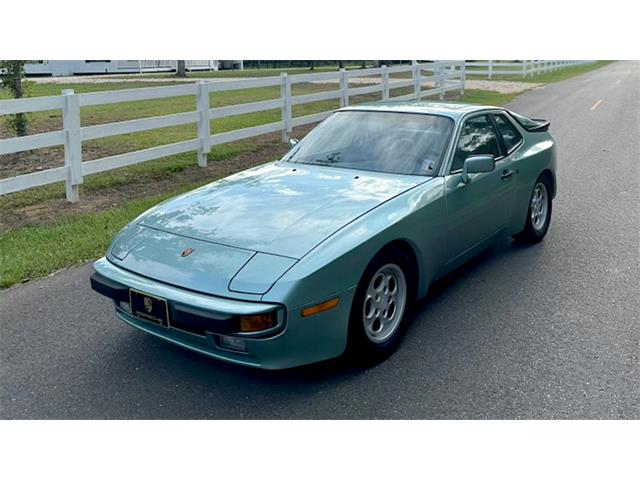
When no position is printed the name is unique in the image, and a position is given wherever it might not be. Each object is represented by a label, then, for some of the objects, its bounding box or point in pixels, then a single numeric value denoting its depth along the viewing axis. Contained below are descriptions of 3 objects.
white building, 33.50
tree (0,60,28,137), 9.81
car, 3.20
